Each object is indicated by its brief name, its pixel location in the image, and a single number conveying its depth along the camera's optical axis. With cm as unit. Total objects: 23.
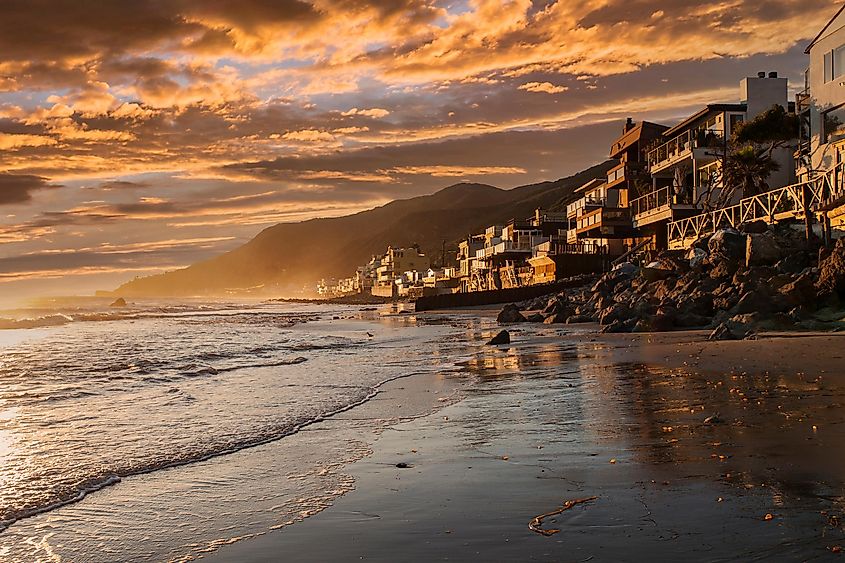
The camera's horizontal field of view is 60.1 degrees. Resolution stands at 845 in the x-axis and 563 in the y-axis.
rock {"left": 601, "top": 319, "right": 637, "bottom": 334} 2611
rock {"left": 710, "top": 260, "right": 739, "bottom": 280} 2820
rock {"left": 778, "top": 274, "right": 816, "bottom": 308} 2144
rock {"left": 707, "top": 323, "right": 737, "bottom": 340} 1923
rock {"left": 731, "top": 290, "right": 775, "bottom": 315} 2168
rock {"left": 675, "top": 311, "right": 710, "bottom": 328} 2412
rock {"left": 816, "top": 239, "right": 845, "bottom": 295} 2104
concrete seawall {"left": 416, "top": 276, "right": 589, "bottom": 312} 6003
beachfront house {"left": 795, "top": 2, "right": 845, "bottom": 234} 3606
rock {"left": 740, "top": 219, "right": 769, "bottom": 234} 3092
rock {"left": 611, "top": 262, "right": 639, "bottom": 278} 4162
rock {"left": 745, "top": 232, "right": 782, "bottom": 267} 2683
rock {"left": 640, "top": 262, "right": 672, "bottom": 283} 3423
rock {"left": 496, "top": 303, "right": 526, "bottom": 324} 4075
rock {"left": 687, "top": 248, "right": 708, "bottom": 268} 3145
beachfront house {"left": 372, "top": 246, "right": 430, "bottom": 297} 19562
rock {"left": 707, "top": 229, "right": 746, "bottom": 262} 2881
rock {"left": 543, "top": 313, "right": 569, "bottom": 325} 3584
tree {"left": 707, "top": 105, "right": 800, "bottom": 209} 4528
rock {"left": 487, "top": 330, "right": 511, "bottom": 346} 2581
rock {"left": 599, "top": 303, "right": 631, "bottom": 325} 2841
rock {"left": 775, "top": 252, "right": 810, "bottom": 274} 2500
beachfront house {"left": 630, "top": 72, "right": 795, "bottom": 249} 5144
